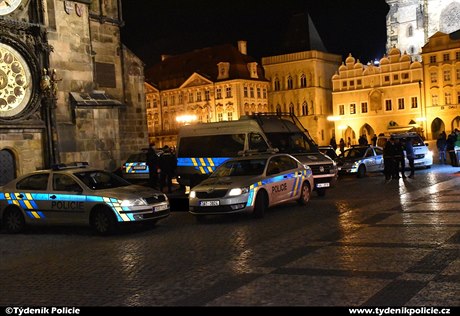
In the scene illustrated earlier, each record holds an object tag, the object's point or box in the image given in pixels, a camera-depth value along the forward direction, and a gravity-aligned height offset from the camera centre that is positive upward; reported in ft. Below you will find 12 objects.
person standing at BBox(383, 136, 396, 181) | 76.69 -3.71
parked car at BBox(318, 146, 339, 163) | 94.08 -2.89
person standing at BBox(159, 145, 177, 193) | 77.00 -2.92
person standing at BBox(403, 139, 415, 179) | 80.84 -3.45
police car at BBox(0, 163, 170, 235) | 43.47 -3.93
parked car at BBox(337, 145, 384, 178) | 89.51 -4.40
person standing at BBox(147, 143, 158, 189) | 77.10 -2.82
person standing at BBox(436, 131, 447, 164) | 104.68 -3.40
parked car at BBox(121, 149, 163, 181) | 93.66 -3.79
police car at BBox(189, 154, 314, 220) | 46.44 -3.92
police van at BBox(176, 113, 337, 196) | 64.59 -0.75
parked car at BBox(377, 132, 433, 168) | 94.27 -3.79
